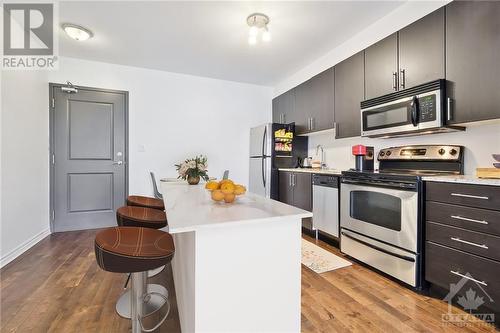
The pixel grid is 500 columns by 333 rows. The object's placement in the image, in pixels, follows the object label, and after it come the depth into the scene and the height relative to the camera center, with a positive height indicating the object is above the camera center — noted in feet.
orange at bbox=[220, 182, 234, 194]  4.26 -0.40
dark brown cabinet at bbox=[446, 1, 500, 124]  5.63 +2.57
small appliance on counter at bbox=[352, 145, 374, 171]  8.90 +0.30
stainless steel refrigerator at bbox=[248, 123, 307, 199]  13.24 +0.72
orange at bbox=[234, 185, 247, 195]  4.36 -0.44
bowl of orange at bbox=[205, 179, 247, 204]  4.26 -0.45
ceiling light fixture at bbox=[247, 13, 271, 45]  8.27 +4.96
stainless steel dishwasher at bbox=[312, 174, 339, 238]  9.33 -1.53
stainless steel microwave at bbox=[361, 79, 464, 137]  6.65 +1.62
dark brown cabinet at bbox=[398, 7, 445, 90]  6.72 +3.31
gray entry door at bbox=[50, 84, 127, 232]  11.72 +0.43
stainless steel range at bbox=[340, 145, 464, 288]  6.42 -1.29
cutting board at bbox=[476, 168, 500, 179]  5.19 -0.18
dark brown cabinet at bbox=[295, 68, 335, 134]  10.91 +2.98
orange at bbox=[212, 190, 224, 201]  4.26 -0.51
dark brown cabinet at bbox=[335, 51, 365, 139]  9.31 +2.79
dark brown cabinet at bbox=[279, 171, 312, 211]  11.00 -1.13
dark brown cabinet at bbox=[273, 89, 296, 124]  13.71 +3.41
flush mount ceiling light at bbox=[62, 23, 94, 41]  9.03 +5.04
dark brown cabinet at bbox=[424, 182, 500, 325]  4.99 -1.74
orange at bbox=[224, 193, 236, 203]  4.29 -0.55
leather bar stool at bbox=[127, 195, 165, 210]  7.14 -1.09
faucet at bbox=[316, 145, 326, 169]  12.50 +0.41
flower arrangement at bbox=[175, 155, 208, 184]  7.57 -0.17
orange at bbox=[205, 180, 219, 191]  4.54 -0.38
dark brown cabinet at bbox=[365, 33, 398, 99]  7.99 +3.33
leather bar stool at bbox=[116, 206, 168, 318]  5.64 -1.30
